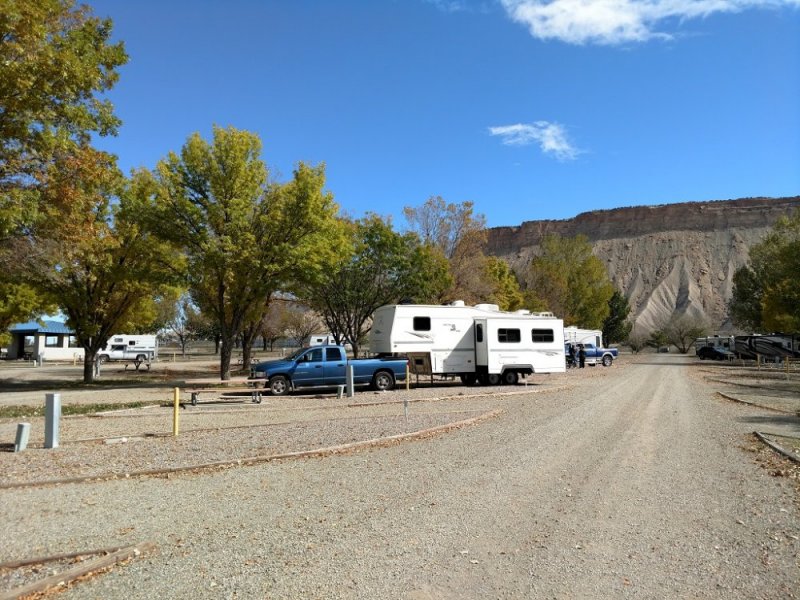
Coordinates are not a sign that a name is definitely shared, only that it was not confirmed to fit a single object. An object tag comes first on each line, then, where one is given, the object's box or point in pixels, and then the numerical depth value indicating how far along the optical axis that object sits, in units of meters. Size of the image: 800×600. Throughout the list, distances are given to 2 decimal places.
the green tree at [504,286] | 42.91
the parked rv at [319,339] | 53.64
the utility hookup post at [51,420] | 9.77
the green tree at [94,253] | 15.59
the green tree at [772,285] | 37.50
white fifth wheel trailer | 22.73
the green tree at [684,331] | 82.44
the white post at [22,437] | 9.61
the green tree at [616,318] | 75.00
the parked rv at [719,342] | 57.35
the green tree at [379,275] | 32.97
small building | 54.50
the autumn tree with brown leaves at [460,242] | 37.53
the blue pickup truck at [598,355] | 44.72
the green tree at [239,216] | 22.94
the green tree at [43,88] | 12.31
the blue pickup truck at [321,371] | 20.00
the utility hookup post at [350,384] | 19.03
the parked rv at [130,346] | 50.59
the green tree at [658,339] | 85.50
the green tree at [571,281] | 54.56
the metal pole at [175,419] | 11.02
